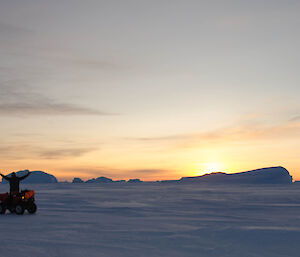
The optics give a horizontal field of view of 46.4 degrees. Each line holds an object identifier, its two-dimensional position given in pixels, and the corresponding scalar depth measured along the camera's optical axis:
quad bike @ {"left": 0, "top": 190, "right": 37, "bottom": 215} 16.14
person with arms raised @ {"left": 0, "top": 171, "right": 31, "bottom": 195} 16.16
